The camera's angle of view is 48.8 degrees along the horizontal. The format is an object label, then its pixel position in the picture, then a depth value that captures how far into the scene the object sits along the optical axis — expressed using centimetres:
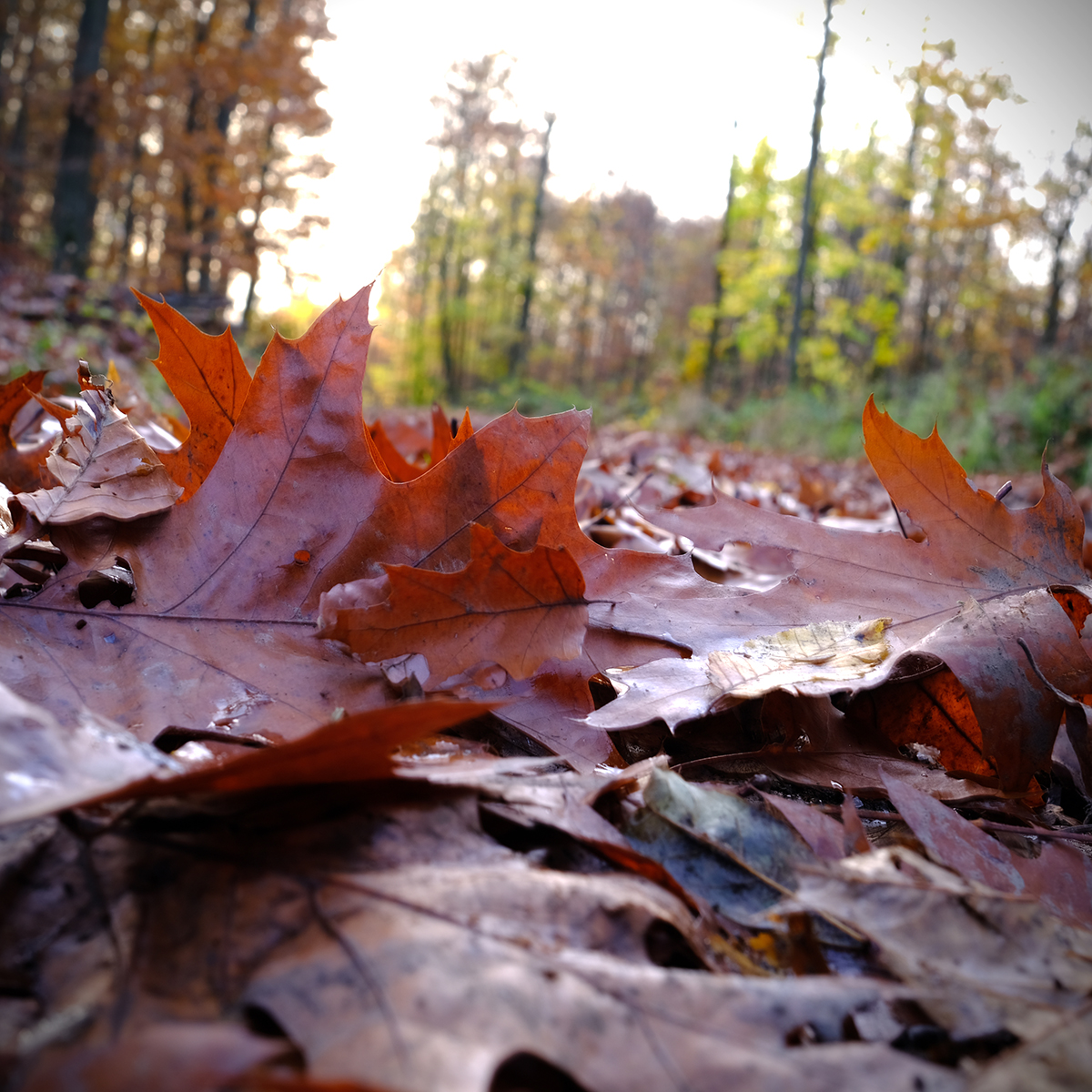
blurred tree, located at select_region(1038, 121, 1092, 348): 1495
